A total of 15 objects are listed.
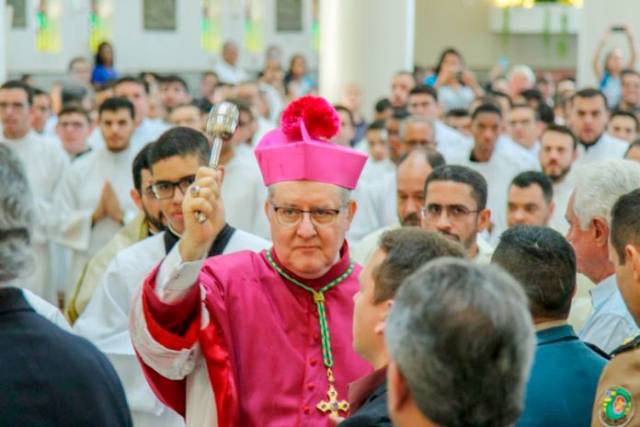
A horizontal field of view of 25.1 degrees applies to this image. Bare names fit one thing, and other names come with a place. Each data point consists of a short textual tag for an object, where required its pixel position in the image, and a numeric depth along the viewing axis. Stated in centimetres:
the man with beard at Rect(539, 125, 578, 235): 937
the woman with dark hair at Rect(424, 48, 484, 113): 1752
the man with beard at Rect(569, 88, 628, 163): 1095
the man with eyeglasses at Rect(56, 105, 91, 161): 1140
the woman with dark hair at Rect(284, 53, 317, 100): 2089
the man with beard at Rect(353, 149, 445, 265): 665
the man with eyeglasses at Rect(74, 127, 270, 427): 529
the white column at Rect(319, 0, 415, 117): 1686
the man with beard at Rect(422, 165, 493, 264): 585
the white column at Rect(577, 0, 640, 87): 1530
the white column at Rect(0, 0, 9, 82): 1201
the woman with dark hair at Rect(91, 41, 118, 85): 2114
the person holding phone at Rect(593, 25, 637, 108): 1483
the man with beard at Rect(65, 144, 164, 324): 614
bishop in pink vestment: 401
